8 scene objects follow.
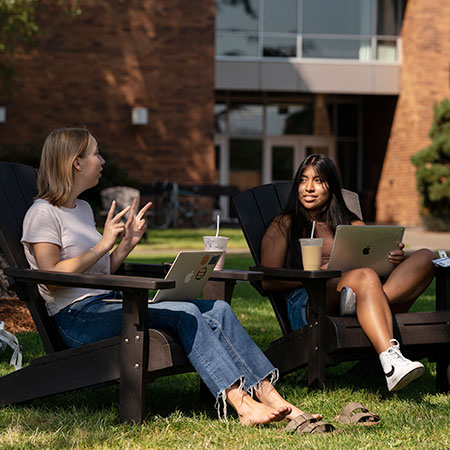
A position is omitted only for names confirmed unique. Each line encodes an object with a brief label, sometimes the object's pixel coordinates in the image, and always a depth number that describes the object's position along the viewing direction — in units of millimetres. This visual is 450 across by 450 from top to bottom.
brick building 32344
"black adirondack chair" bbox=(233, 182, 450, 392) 6132
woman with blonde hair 5297
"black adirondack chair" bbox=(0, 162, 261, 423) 5169
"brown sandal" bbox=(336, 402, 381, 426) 5398
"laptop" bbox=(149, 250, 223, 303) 5380
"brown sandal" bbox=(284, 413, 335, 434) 5121
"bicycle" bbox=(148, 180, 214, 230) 31370
